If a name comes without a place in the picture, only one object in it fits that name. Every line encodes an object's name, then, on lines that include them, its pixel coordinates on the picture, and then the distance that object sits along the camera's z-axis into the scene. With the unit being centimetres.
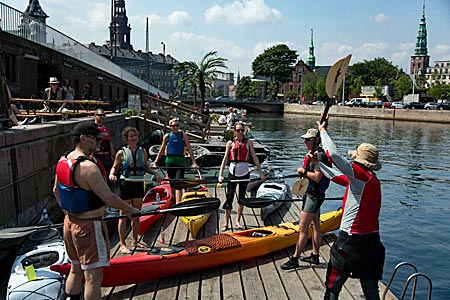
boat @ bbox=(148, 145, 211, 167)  1499
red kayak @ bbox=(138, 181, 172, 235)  699
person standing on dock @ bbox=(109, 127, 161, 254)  588
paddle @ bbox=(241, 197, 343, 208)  691
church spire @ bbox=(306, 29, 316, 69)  13675
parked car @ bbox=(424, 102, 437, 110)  6258
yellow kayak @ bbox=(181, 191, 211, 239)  689
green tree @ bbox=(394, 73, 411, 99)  8644
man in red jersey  392
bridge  8243
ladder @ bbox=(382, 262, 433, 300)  418
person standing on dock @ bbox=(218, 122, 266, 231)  683
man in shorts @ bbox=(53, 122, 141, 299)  366
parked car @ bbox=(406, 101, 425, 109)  6538
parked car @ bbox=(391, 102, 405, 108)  6538
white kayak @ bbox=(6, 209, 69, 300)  446
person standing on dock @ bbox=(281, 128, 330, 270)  525
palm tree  3216
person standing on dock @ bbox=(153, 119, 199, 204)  760
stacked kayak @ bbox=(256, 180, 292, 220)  826
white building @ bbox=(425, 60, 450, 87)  17288
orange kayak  507
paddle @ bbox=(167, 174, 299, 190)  727
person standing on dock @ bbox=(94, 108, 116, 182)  750
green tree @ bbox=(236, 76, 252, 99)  11981
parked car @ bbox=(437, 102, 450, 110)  6108
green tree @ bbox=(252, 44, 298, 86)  10700
